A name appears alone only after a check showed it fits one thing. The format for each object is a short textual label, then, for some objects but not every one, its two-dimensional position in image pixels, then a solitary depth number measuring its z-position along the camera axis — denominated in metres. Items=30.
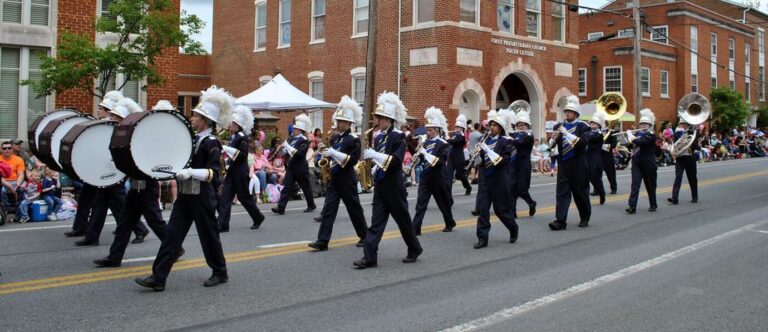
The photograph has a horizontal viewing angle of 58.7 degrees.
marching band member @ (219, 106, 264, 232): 10.79
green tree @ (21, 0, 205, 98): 16.66
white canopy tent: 21.27
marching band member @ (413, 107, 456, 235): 10.50
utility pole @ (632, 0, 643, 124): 29.70
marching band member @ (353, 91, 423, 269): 8.04
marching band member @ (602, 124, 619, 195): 16.03
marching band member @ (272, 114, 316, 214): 12.59
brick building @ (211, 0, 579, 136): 25.73
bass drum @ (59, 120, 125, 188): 8.44
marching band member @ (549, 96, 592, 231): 11.14
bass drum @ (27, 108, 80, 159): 10.06
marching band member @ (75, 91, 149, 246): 9.23
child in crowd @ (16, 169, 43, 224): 12.36
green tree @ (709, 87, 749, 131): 47.09
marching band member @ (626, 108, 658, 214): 13.50
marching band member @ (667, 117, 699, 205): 14.90
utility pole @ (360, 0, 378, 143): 18.94
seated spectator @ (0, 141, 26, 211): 12.48
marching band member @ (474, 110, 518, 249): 9.49
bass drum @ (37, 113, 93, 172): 9.55
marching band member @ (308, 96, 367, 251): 8.90
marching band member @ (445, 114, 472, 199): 13.20
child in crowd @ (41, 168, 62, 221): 12.62
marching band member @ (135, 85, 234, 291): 6.74
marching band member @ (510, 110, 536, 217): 12.88
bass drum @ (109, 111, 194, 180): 6.52
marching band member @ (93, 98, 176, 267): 7.87
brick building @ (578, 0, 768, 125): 42.78
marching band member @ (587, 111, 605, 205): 12.33
